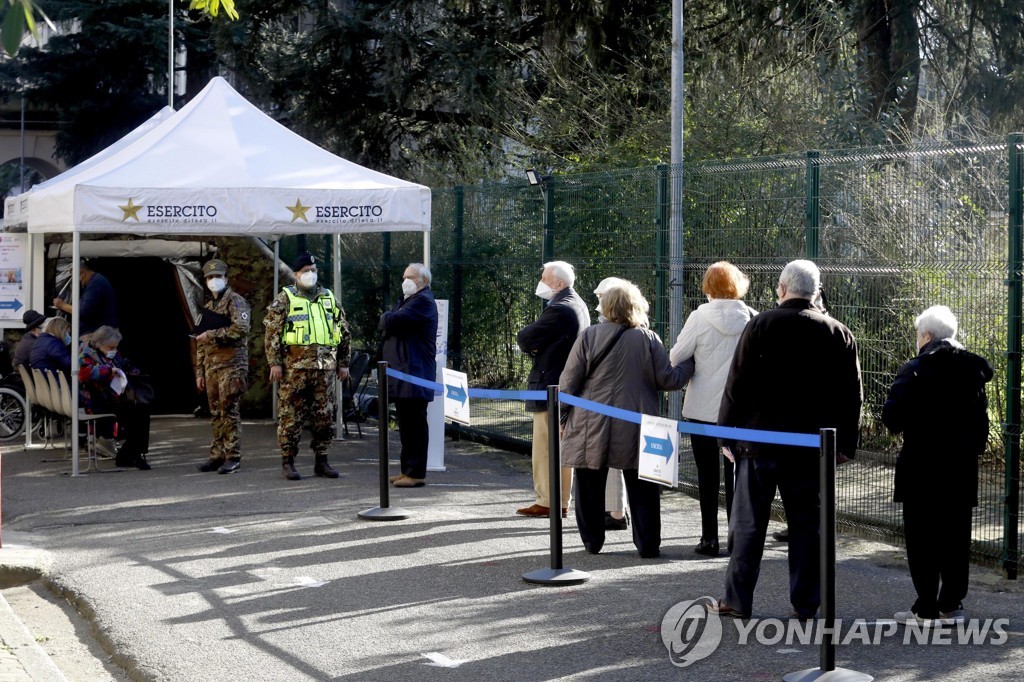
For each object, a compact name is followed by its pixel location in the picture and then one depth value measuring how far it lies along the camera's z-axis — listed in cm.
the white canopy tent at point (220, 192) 1145
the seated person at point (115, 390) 1199
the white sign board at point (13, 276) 1423
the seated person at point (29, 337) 1345
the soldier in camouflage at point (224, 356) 1167
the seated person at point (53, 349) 1291
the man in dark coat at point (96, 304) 1323
